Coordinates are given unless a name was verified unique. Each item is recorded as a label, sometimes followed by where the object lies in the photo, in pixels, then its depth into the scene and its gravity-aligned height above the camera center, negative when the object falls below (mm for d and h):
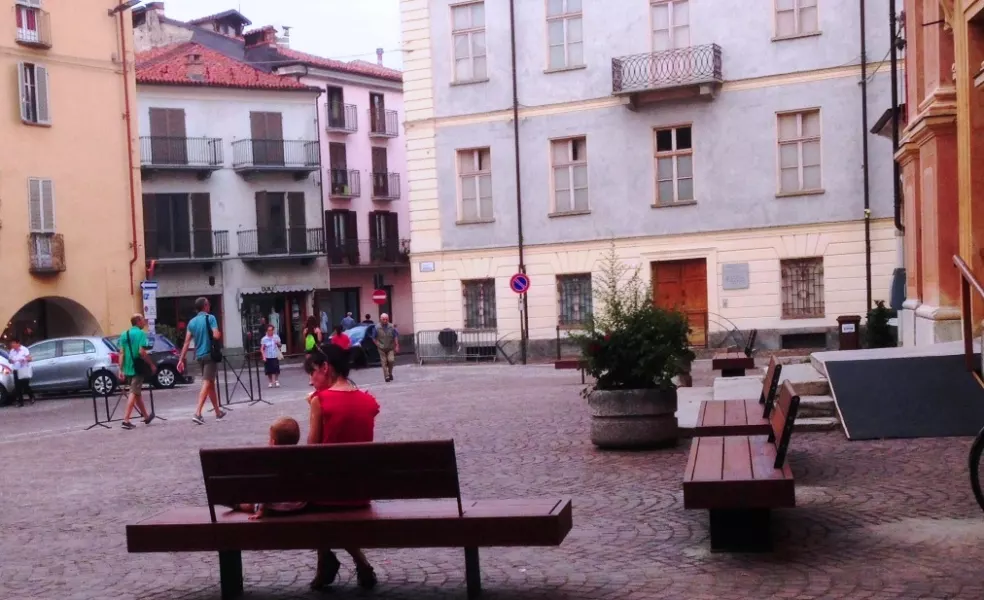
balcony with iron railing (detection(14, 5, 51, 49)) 37781 +7605
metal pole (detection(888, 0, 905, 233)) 24828 +2489
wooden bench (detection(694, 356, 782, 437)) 10039 -1322
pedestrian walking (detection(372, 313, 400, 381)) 31312 -1737
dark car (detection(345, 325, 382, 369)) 42500 -2513
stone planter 12742 -1542
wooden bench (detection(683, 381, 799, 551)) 7281 -1300
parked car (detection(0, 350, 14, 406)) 29641 -2201
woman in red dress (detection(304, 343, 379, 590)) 7266 -822
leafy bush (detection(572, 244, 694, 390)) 12664 -826
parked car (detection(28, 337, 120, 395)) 31188 -1960
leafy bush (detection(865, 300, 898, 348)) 22578 -1366
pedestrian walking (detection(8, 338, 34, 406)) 29547 -1866
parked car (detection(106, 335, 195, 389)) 34219 -2137
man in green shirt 19938 -1170
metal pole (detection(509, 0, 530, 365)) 38156 +1493
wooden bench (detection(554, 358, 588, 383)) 26311 -2060
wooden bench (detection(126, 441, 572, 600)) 6402 -1242
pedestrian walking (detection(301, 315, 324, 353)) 27578 -1217
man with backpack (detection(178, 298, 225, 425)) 20000 -1061
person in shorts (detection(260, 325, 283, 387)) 32469 -2015
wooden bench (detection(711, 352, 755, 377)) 19828 -1620
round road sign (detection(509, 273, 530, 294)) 36188 -438
